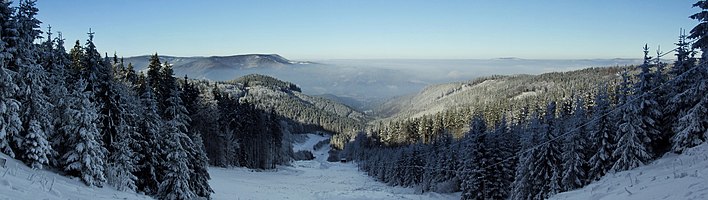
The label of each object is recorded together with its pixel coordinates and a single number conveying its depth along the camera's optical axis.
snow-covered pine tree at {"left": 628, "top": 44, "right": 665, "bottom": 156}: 28.14
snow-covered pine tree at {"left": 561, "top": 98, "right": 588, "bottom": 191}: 32.38
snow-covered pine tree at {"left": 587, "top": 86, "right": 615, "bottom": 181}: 30.40
